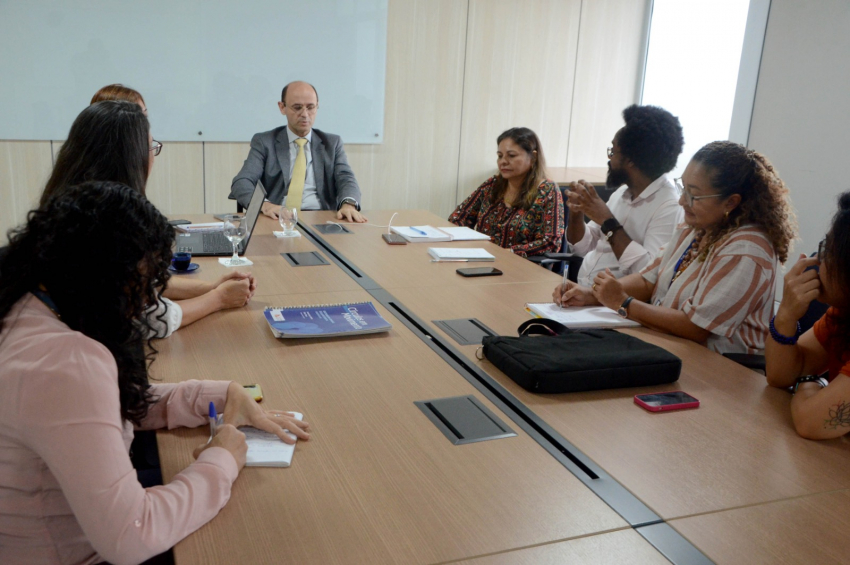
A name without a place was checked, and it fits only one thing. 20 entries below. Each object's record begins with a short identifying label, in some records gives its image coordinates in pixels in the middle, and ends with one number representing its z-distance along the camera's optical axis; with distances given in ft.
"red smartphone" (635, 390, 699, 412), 5.15
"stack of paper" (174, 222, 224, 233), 10.62
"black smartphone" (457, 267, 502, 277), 8.80
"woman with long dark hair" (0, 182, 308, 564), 3.14
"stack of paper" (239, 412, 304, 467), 4.16
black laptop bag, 5.30
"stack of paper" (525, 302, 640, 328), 6.97
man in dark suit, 13.30
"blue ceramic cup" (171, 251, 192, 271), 8.36
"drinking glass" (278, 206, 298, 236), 10.59
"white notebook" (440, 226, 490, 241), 11.01
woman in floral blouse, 11.73
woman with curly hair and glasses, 6.63
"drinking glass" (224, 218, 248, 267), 8.55
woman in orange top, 4.76
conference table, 3.54
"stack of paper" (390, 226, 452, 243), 10.77
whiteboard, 14.46
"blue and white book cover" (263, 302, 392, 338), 6.26
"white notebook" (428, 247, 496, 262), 9.53
